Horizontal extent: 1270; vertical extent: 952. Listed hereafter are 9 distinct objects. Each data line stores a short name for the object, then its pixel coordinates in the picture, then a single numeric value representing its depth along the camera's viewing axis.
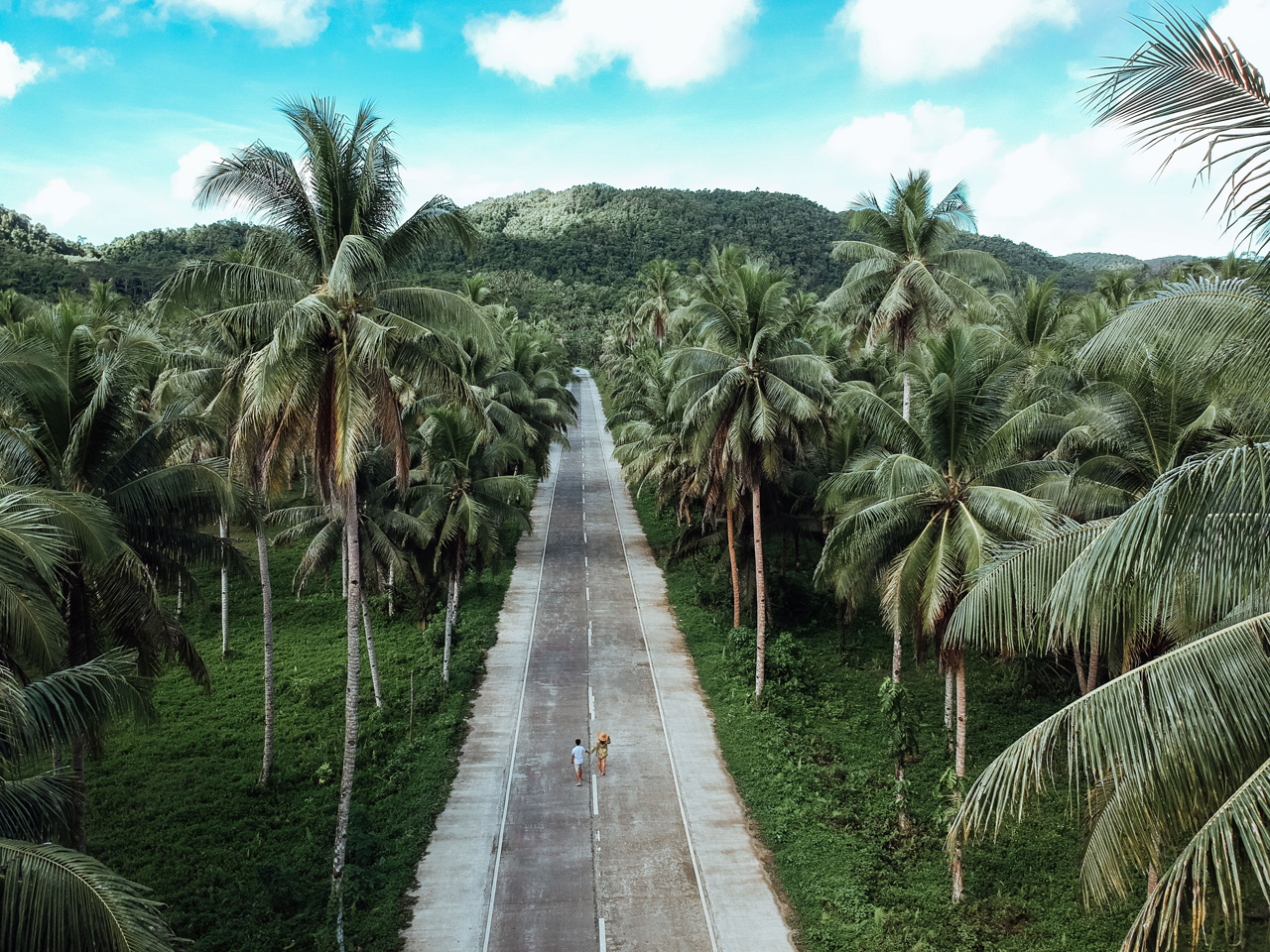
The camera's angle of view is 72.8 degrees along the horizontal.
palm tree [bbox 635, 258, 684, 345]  61.31
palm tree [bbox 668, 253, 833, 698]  20.86
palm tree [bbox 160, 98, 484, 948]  12.84
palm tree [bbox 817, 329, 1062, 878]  14.95
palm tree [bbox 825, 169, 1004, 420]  26.58
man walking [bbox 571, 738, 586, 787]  18.58
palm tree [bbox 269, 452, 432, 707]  22.16
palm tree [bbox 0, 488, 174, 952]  6.05
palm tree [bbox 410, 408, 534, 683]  24.23
